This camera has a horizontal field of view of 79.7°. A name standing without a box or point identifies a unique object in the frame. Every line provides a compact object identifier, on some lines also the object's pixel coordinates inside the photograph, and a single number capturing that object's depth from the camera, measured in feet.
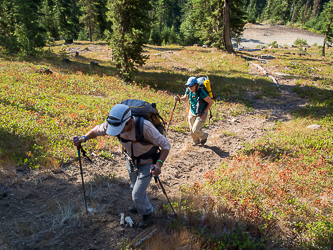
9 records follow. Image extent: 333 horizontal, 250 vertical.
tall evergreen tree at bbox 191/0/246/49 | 84.17
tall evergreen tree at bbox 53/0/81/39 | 138.82
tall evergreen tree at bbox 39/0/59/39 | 141.49
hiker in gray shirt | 10.26
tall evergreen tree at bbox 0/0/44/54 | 82.48
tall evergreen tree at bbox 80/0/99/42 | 122.21
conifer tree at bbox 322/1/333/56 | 89.87
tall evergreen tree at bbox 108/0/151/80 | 45.65
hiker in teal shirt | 20.78
